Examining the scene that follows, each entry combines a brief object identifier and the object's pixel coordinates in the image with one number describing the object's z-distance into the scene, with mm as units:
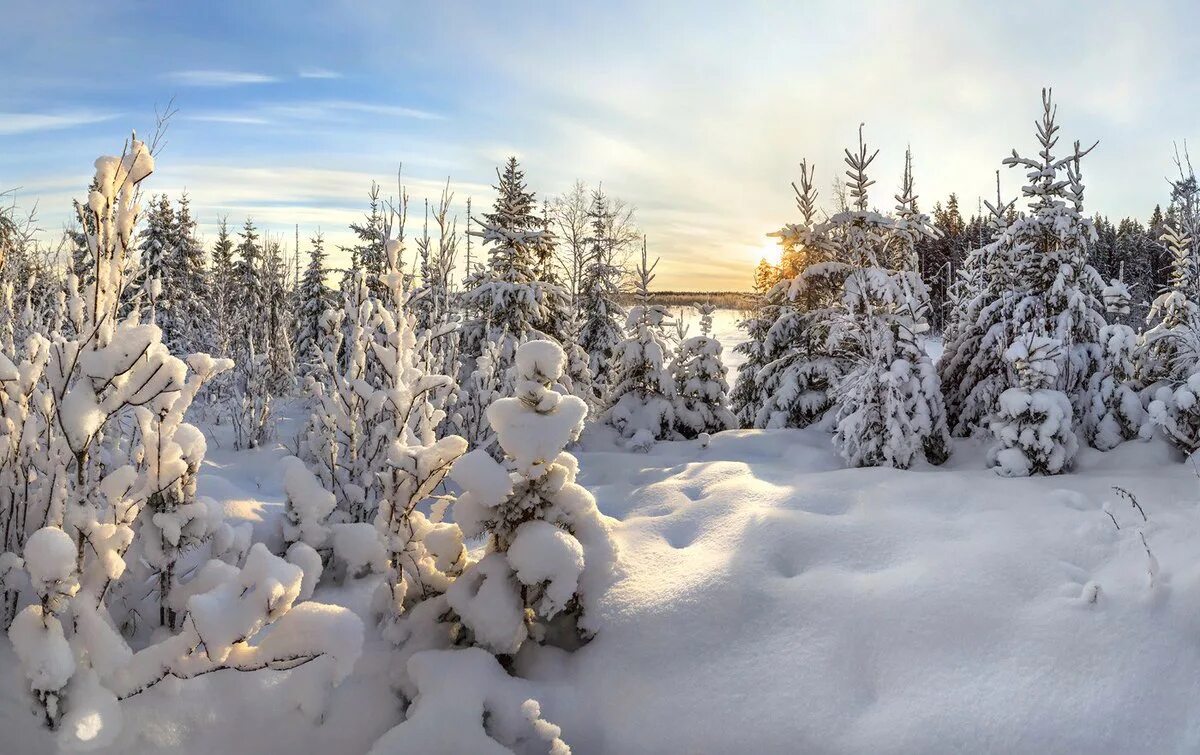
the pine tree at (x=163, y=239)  20050
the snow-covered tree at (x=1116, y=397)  6090
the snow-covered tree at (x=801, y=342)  9055
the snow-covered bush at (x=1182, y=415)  5234
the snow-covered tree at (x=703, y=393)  9203
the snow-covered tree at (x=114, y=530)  2104
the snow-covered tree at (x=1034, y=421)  5559
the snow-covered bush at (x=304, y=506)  3654
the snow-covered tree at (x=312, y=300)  20469
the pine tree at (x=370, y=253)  17281
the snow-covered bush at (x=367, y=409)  4039
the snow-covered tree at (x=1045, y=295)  6812
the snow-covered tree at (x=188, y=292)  16922
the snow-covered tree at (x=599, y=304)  15094
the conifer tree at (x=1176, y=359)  5301
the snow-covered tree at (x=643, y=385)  9047
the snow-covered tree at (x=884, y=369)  6371
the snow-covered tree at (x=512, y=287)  10484
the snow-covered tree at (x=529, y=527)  2979
